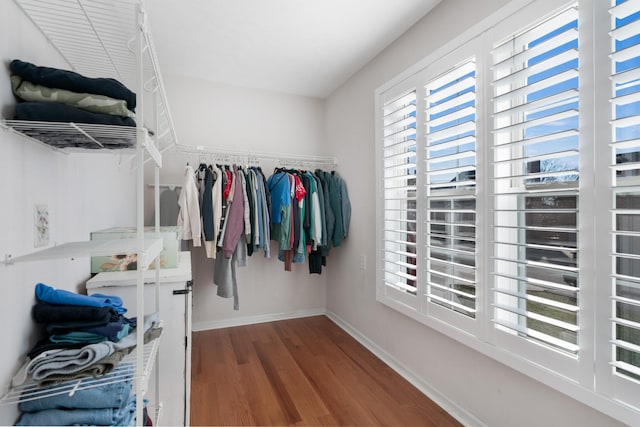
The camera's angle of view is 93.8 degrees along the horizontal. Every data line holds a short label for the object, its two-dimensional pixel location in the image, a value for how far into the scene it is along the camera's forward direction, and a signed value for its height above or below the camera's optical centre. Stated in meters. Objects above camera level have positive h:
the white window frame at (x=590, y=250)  1.09 -0.15
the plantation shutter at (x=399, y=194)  2.11 +0.13
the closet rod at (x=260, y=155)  2.78 +0.58
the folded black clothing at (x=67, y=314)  0.97 -0.33
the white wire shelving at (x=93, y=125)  0.87 +0.32
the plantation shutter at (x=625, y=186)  1.02 +0.08
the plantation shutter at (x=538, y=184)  1.22 +0.12
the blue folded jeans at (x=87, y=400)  0.87 -0.55
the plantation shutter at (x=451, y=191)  1.66 +0.12
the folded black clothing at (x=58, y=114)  0.86 +0.30
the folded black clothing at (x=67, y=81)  0.90 +0.42
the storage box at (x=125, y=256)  1.48 -0.23
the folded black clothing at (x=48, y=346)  0.91 -0.41
